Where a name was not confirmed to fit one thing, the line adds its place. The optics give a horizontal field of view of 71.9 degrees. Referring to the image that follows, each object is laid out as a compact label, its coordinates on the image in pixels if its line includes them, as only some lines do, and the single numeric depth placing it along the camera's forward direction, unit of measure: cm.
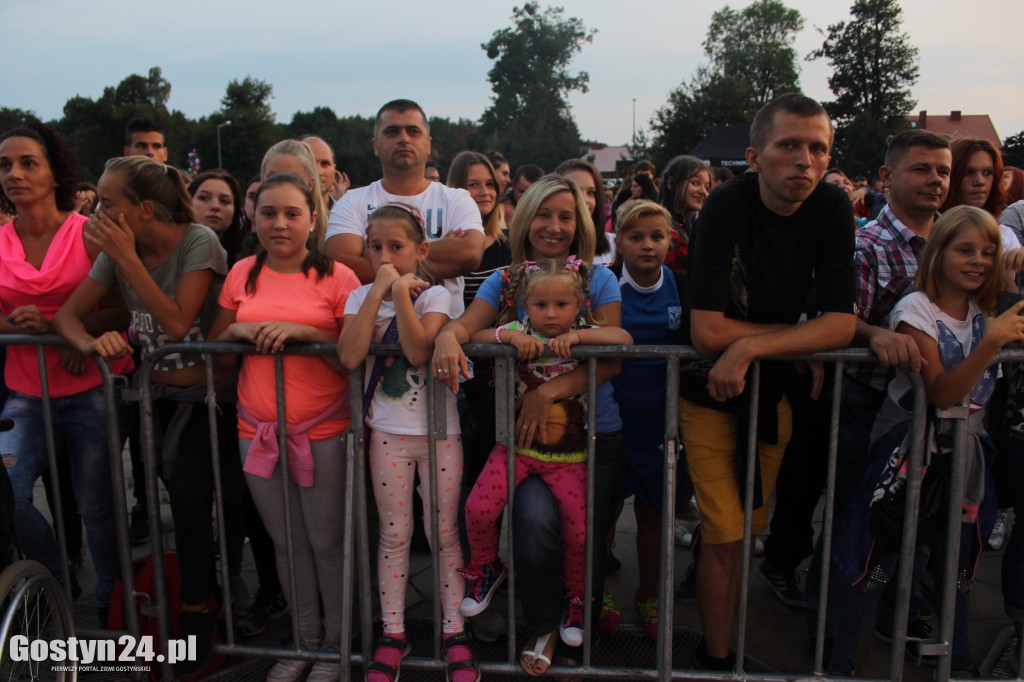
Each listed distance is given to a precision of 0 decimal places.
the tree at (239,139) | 5959
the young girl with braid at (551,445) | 275
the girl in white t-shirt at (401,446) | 281
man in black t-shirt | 262
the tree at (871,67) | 4672
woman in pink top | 313
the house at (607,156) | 6750
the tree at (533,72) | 8612
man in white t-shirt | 337
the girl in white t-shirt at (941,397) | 268
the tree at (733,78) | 4719
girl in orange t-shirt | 286
